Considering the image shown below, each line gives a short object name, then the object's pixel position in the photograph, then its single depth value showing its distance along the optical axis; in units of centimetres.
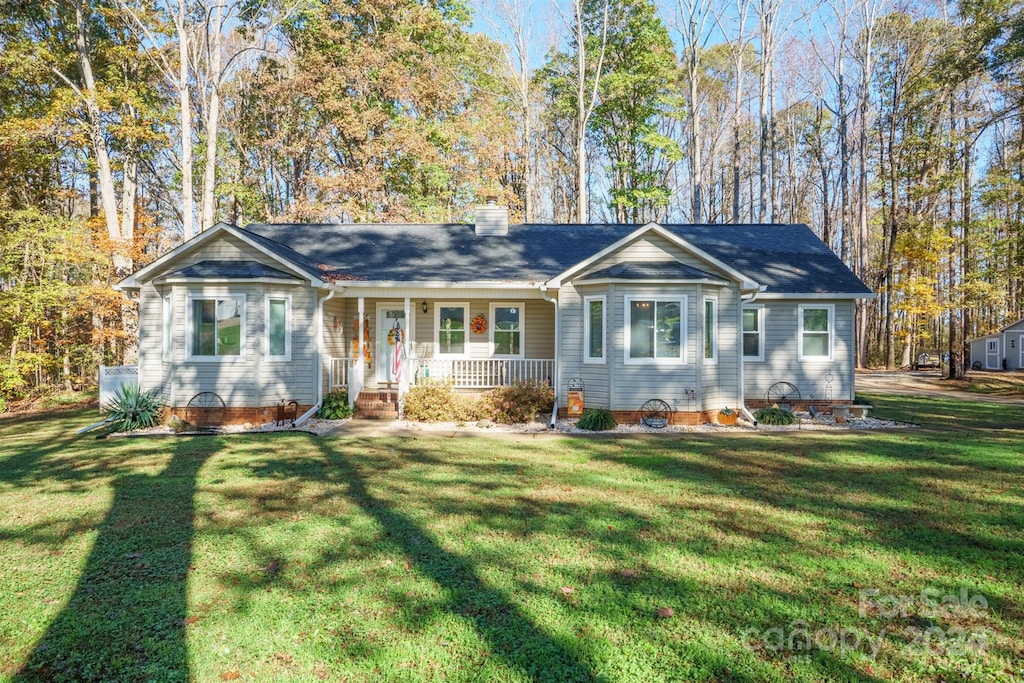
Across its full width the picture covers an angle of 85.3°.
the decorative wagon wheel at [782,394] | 1369
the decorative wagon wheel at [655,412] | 1159
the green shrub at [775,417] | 1199
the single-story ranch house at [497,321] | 1170
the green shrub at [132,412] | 1130
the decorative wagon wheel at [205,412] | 1186
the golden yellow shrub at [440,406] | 1230
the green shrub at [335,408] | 1253
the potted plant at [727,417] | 1212
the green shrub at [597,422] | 1122
